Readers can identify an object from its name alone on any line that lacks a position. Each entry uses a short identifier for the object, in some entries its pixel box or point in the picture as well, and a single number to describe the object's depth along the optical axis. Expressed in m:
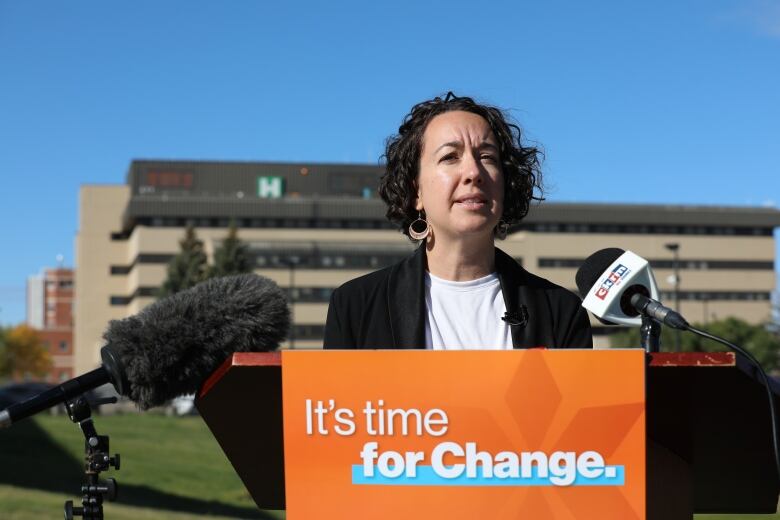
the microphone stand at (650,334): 2.77
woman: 3.30
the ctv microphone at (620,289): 2.78
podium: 2.43
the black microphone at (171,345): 2.74
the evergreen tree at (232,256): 77.56
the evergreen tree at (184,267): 80.62
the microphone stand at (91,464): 2.74
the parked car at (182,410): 53.21
